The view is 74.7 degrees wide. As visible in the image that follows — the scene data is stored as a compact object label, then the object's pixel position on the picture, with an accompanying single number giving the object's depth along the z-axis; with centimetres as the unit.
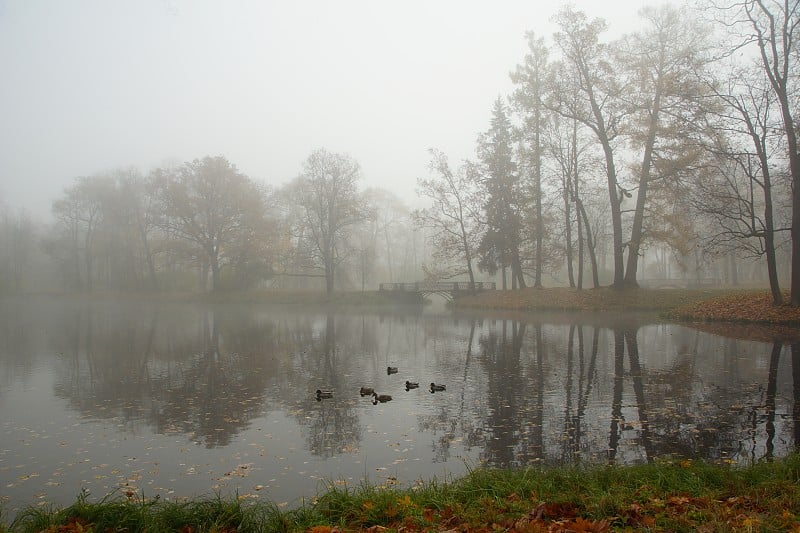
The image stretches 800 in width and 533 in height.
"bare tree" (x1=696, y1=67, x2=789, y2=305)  2117
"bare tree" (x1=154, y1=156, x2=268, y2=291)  5175
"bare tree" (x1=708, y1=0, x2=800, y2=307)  2034
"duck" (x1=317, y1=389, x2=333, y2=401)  1041
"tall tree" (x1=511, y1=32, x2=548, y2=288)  3431
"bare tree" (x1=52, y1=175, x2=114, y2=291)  6378
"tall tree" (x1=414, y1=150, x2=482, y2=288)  4312
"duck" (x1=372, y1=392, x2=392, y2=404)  1028
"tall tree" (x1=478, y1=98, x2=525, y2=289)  3991
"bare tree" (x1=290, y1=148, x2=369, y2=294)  4981
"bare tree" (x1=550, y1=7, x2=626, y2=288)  2986
